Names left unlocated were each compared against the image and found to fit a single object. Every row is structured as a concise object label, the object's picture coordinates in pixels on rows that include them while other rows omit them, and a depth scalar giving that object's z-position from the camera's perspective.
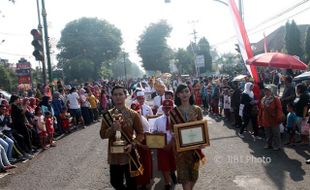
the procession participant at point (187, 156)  5.31
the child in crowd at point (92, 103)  19.31
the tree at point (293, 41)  46.97
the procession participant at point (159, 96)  10.11
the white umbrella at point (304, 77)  16.56
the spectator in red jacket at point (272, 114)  10.07
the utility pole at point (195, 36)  73.19
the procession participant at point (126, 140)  5.06
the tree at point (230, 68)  44.94
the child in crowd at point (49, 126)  13.30
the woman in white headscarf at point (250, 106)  12.47
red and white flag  13.19
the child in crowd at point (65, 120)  15.92
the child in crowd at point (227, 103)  16.95
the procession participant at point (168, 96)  7.96
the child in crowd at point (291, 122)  10.96
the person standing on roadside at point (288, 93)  12.16
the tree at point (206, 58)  66.00
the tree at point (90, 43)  67.00
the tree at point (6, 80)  43.05
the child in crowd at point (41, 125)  12.77
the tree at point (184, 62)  67.06
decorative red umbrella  11.90
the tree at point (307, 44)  42.91
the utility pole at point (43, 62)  16.84
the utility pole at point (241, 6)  23.45
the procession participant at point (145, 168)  7.19
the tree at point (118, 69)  131.80
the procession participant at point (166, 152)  6.61
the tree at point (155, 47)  71.44
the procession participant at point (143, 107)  8.53
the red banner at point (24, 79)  21.08
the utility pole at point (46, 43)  17.80
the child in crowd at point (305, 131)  10.45
